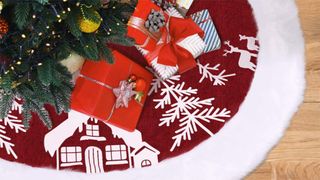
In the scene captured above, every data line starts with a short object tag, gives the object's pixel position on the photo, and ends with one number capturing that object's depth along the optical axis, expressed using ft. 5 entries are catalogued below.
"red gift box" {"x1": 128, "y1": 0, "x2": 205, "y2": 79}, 3.77
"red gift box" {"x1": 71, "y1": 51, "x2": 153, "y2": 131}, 3.72
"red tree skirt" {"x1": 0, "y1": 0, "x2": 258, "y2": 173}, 3.85
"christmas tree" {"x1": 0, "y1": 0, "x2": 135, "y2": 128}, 2.73
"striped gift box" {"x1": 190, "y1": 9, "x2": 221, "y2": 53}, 4.12
